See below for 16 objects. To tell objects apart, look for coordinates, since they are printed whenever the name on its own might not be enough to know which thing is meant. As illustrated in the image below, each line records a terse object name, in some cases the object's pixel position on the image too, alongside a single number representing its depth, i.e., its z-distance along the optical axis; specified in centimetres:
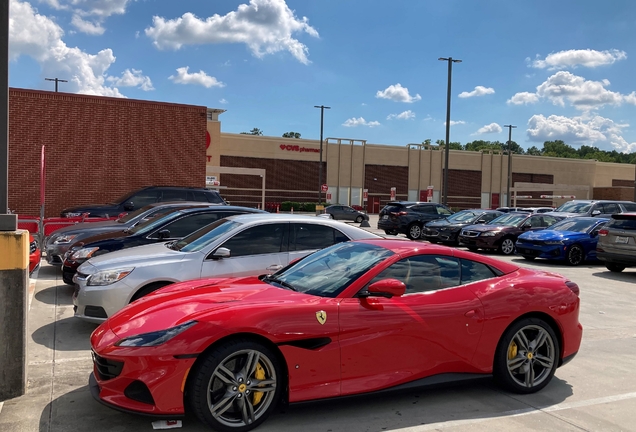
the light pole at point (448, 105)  2977
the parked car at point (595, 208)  1967
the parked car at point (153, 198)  1559
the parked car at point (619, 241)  1292
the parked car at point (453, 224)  2012
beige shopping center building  5306
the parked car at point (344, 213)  4191
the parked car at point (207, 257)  634
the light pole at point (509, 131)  5668
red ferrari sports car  385
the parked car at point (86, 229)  1043
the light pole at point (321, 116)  4936
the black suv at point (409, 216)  2338
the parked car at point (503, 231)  1772
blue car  1511
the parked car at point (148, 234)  856
